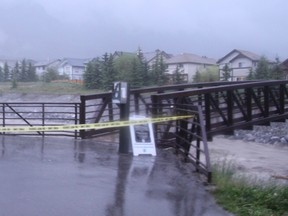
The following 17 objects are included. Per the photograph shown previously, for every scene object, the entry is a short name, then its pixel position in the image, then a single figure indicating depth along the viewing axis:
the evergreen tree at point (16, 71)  56.25
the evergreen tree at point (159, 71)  36.75
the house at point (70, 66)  78.60
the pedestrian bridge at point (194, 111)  10.32
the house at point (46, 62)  88.78
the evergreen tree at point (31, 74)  59.78
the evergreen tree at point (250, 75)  44.92
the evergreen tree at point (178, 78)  37.97
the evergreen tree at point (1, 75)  60.82
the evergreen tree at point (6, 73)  61.63
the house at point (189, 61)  54.41
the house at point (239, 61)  59.56
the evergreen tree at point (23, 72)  59.79
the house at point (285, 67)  51.96
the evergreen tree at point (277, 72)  46.19
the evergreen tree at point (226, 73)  47.91
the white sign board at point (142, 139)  10.89
